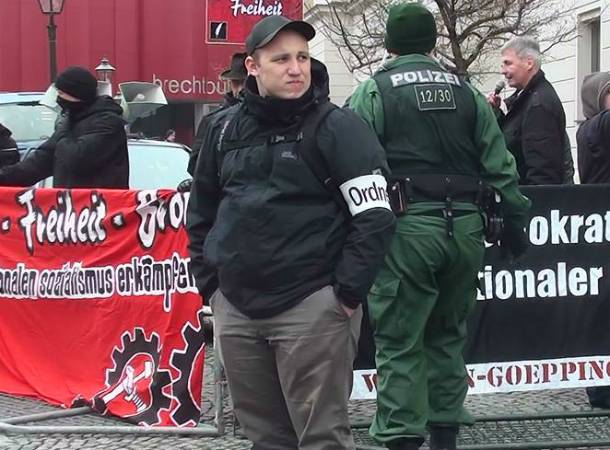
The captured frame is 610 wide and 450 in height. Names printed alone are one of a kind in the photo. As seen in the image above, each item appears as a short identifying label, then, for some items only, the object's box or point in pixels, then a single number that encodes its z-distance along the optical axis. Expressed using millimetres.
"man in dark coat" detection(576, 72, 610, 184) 11602
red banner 11008
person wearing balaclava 12641
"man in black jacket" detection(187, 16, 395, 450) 6746
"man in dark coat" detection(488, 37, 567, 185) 11250
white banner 10641
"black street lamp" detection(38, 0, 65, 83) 37437
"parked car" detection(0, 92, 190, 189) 18312
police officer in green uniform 8555
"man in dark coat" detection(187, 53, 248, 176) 11242
